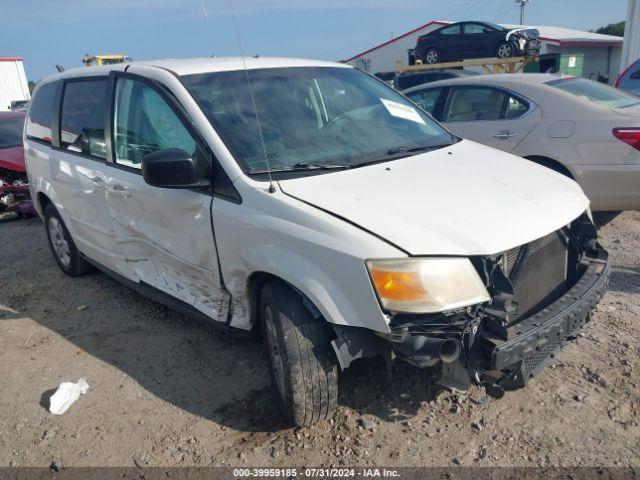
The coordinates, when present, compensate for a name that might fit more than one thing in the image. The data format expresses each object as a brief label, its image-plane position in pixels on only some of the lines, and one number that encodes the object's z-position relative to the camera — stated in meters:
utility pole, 54.34
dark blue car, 15.47
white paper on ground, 3.32
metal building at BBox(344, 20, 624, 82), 33.97
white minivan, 2.44
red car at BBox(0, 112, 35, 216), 8.29
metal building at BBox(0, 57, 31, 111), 33.69
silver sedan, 5.05
